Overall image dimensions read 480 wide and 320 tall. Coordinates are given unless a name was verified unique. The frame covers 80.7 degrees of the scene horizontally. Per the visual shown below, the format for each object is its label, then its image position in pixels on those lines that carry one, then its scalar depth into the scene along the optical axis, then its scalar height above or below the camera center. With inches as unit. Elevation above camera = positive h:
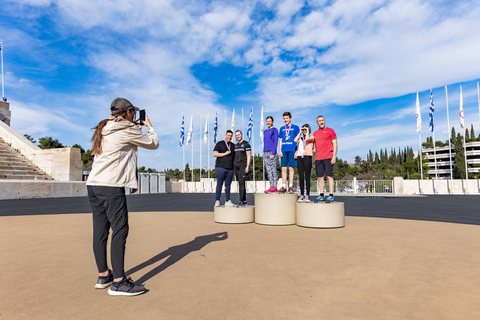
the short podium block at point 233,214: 251.6 -30.0
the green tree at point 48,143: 1685.0 +255.5
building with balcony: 3159.5 +225.2
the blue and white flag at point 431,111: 1088.2 +249.0
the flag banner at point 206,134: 1465.3 +246.5
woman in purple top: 271.6 +29.0
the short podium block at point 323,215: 219.3 -28.3
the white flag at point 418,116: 1104.2 +234.9
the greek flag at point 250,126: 1398.9 +269.7
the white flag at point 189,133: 1435.2 +245.7
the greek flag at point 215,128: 1436.1 +272.0
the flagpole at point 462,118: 1065.2 +215.4
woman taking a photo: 99.3 -0.1
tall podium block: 238.7 -24.1
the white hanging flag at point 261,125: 1398.9 +272.0
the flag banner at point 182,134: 1410.7 +241.1
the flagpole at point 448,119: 1112.7 +224.1
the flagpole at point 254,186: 1326.0 -27.4
